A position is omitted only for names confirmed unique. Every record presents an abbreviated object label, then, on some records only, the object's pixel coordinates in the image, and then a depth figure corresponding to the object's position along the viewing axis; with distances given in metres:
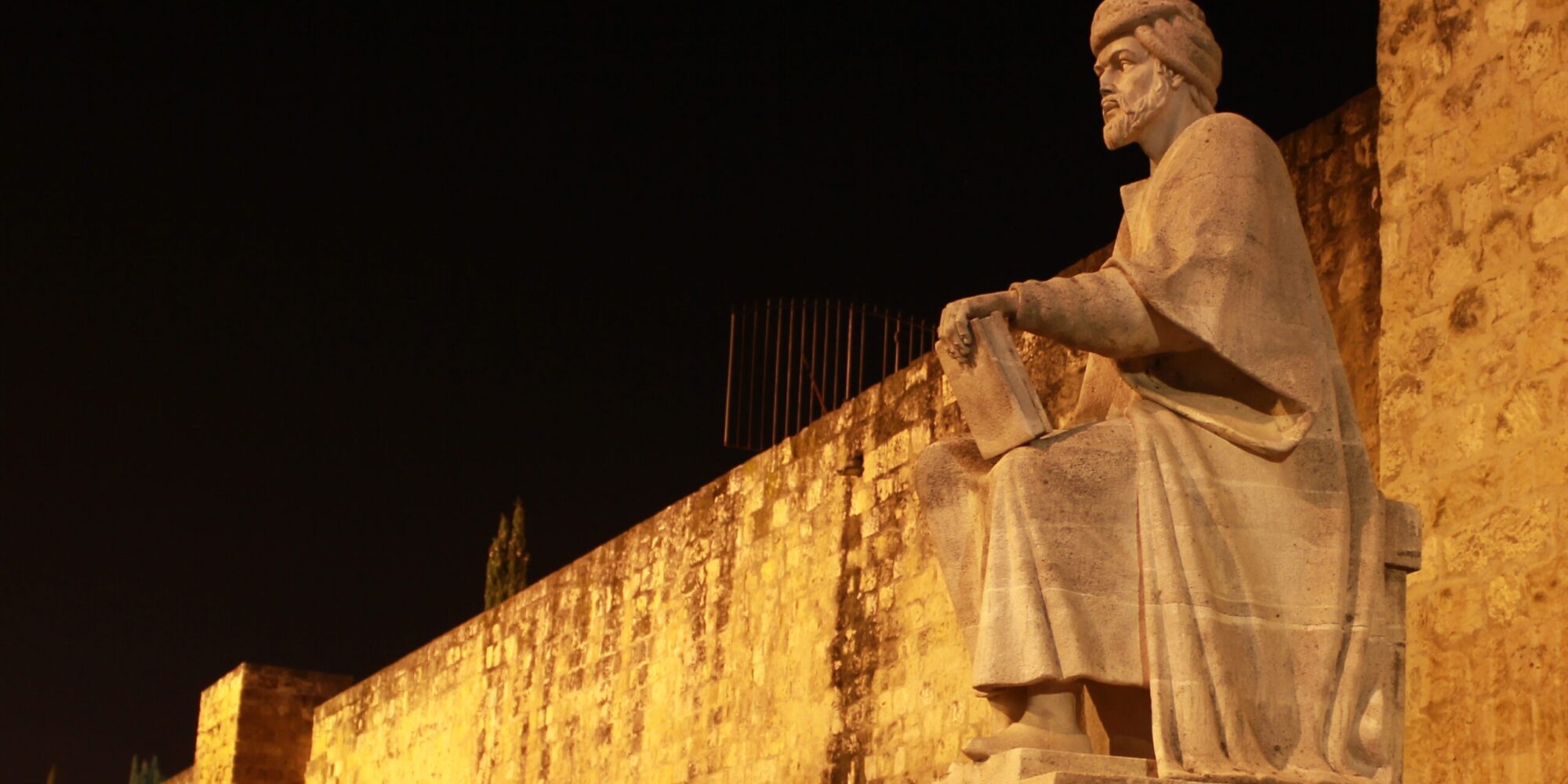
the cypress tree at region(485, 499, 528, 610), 23.23
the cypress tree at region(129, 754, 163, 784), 37.94
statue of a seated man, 3.48
